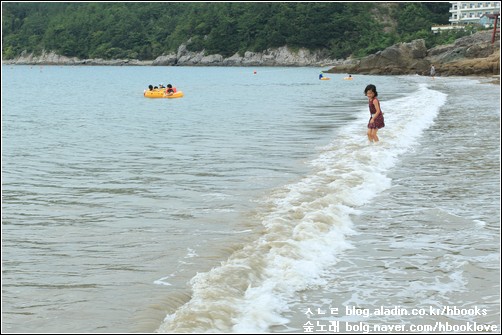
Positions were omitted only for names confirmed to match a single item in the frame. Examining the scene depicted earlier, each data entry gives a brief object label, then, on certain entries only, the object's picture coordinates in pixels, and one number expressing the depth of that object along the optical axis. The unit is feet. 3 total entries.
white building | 439.63
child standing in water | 55.77
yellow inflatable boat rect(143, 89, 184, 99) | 139.54
